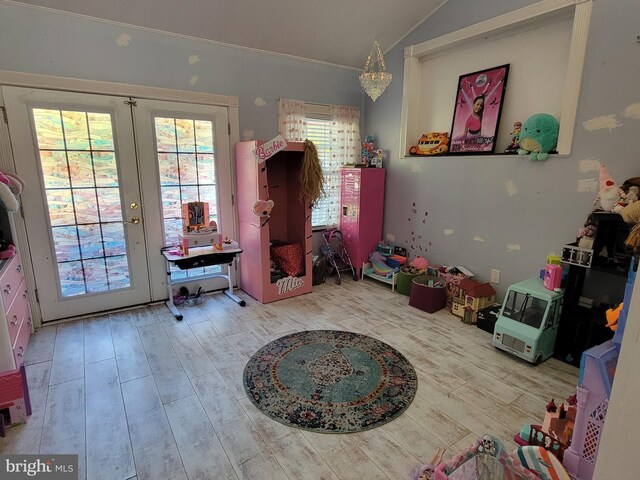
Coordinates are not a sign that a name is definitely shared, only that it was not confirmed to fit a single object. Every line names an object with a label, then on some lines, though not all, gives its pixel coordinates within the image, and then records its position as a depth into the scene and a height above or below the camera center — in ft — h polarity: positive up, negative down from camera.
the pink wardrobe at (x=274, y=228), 11.80 -1.99
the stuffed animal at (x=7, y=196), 7.95 -0.55
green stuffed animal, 9.50 +1.08
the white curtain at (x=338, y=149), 14.80 +1.06
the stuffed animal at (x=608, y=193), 7.77 -0.39
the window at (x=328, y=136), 13.65 +1.52
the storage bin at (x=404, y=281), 13.00 -3.94
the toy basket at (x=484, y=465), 3.87 -3.25
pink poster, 10.91 +2.03
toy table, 10.87 -2.65
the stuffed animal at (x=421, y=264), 13.16 -3.31
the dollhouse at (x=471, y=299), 10.86 -3.85
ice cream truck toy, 8.56 -3.66
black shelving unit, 8.01 -2.66
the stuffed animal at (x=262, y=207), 11.42 -1.09
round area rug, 6.89 -4.62
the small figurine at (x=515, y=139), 10.37 +1.02
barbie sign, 11.05 +0.78
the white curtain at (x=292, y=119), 13.32 +2.04
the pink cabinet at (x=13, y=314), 6.64 -3.20
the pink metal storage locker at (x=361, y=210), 14.15 -1.48
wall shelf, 8.80 +3.62
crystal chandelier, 9.68 +2.62
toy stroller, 14.82 -3.28
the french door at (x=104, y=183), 9.75 -0.34
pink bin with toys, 11.71 -4.02
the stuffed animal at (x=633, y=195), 7.60 -0.42
